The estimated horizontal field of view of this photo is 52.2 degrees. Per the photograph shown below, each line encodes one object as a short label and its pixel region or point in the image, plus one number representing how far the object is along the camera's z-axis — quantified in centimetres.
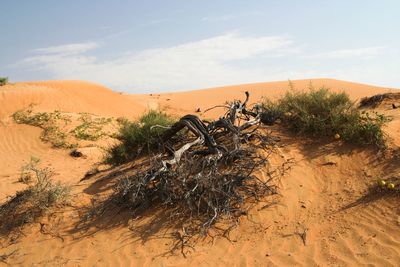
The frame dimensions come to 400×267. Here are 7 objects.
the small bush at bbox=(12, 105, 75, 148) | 1300
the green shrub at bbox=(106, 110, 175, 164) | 730
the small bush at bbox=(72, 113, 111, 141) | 1319
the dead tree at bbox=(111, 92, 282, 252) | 521
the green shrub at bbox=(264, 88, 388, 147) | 618
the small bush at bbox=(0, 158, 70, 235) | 582
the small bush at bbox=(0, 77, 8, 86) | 1824
